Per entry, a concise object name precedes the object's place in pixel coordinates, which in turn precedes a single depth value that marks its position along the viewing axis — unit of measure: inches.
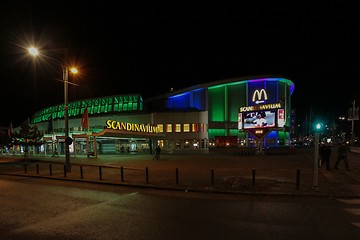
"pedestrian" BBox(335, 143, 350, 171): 699.1
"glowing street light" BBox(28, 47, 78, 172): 733.6
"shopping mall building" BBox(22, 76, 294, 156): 1632.6
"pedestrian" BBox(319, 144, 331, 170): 752.3
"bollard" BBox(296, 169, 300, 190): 459.7
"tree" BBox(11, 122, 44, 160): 1454.2
